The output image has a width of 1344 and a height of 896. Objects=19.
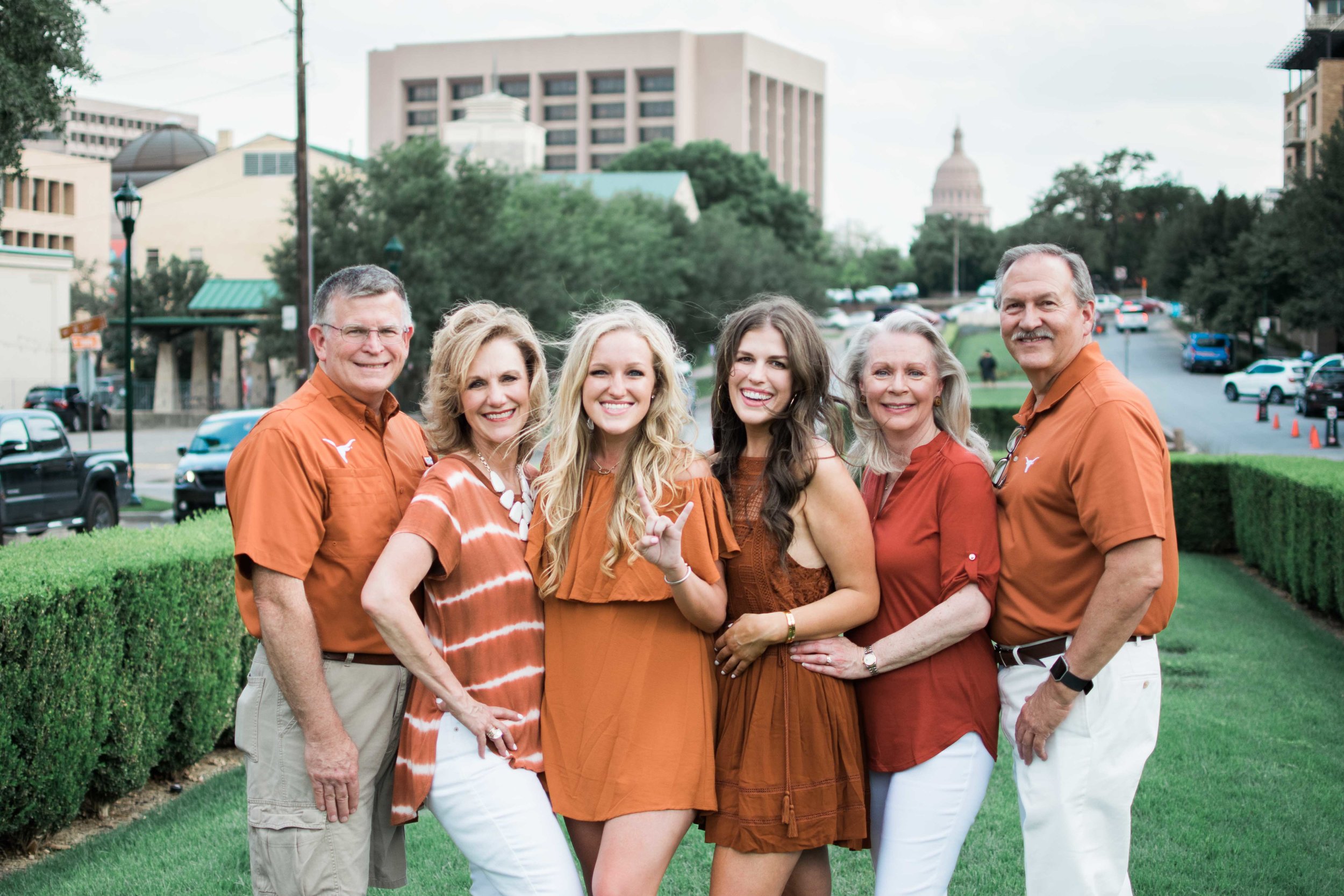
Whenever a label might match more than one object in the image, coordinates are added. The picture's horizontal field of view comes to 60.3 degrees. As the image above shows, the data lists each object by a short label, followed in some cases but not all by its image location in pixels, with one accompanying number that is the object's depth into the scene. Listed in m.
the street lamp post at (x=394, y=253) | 22.91
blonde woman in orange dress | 3.21
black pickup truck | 13.70
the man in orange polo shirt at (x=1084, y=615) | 3.25
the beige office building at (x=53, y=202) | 59.09
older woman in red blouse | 3.40
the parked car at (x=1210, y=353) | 52.59
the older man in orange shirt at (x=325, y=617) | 3.24
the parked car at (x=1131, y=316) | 53.14
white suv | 40.59
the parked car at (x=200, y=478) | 17.49
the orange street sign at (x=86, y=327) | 24.20
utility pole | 21.02
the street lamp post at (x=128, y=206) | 19.30
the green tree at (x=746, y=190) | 85.12
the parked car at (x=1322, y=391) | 33.50
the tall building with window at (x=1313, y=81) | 60.16
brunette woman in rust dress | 3.33
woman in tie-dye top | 3.16
